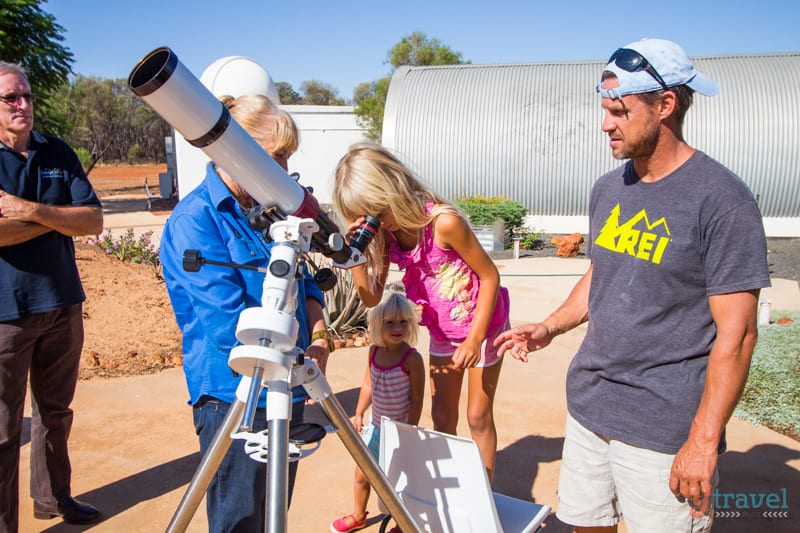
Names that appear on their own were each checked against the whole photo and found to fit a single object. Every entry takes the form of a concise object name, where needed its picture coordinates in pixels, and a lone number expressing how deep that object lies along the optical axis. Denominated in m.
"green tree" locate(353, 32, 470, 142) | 29.86
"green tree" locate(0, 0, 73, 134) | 16.70
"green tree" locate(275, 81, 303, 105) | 59.72
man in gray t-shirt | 1.78
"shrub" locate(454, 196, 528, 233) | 13.27
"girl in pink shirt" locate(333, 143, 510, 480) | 2.61
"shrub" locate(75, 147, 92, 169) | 33.56
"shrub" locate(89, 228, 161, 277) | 8.59
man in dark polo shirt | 2.72
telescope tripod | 1.43
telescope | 1.42
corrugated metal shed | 15.23
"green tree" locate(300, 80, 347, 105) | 66.38
